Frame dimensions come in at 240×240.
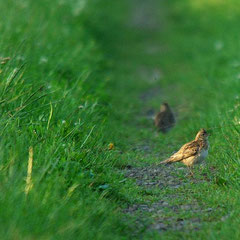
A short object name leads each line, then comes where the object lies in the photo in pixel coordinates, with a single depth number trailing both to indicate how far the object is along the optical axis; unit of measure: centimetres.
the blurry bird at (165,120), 2044
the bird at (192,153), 1575
